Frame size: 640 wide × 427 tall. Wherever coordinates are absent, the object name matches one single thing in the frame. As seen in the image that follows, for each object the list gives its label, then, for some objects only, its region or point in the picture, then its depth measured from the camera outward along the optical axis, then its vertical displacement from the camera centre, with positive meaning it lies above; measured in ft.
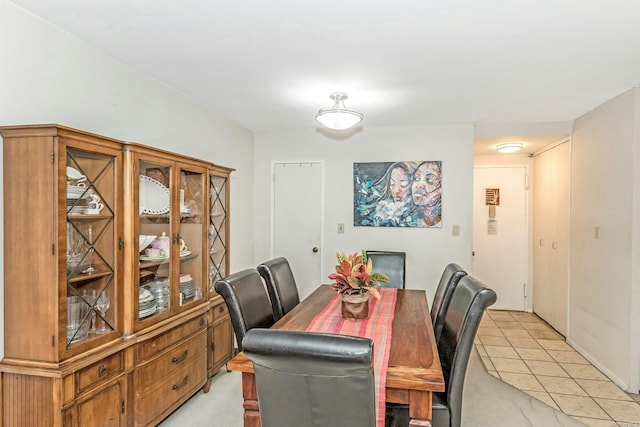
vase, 6.95 -1.75
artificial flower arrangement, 6.90 -1.24
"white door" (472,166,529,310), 17.25 -0.94
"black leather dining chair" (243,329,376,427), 3.60 -1.73
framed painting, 13.57 +0.67
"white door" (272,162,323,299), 14.57 -0.29
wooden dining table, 4.81 -2.13
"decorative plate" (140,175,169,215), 7.64 +0.32
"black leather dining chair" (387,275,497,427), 5.49 -2.23
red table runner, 4.73 -2.06
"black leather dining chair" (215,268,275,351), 6.35 -1.62
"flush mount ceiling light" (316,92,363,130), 9.17 +2.36
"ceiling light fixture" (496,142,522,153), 14.63 +2.61
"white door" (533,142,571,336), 13.83 -0.93
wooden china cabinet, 5.51 -1.24
